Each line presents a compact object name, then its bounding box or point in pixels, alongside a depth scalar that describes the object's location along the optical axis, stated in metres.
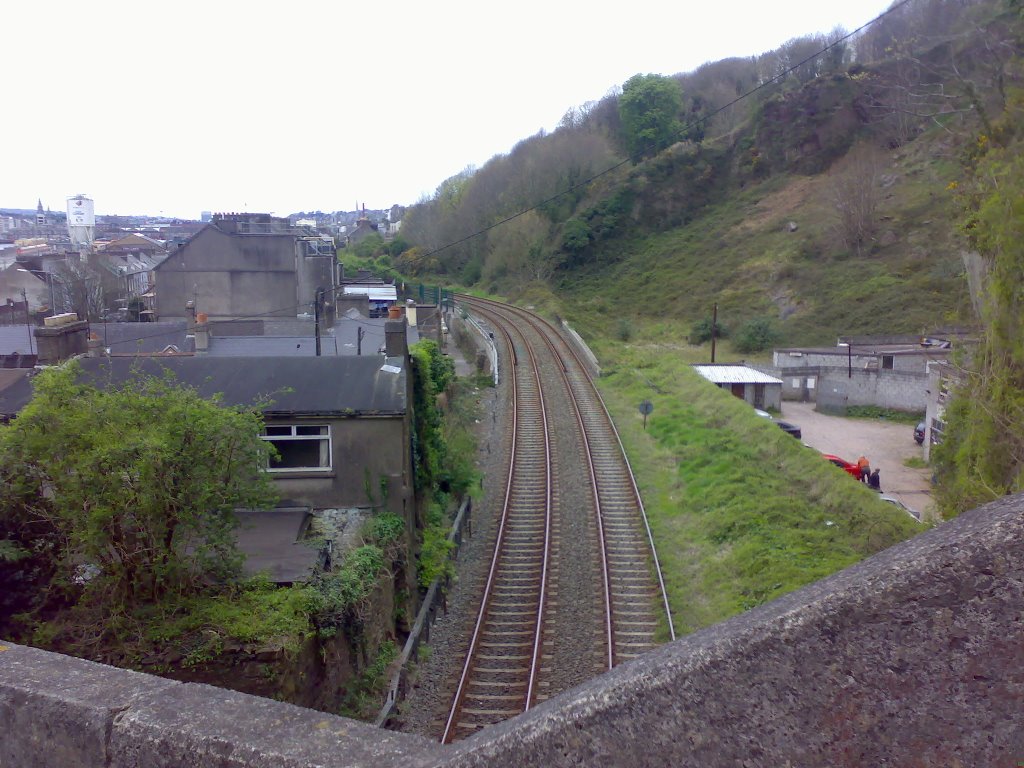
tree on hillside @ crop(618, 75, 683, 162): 74.12
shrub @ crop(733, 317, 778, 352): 43.78
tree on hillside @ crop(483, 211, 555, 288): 61.25
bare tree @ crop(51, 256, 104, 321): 42.00
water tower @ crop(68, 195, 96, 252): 123.51
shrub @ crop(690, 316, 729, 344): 46.47
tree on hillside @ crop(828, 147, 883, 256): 52.00
